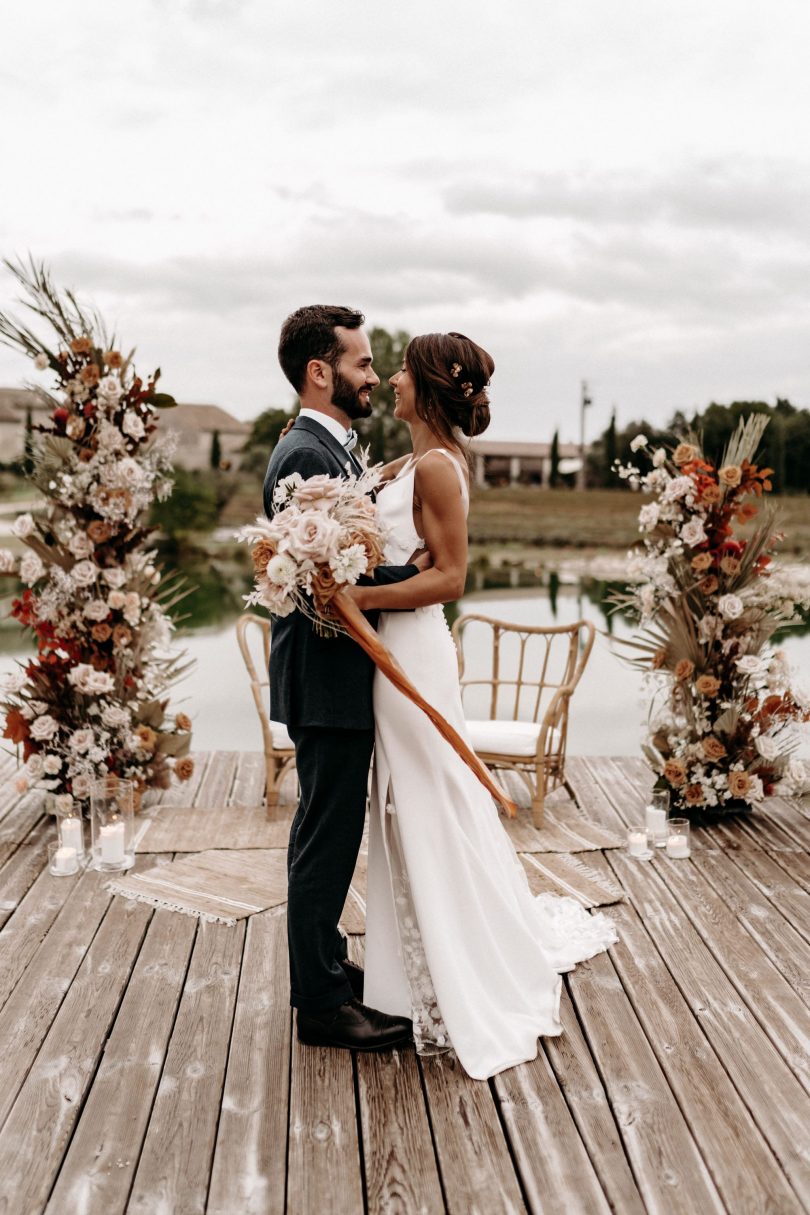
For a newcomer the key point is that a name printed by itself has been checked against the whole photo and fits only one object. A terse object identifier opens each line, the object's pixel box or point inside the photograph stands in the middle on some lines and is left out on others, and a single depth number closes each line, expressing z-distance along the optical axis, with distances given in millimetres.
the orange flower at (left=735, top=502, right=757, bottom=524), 4720
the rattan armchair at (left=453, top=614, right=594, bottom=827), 4777
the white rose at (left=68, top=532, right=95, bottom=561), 4664
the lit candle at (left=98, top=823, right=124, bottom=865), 4059
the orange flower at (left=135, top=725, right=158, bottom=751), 4809
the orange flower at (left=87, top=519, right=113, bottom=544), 4672
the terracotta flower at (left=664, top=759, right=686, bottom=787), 4695
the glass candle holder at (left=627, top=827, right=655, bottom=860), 4273
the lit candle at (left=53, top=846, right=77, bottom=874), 3990
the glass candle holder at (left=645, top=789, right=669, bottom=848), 4414
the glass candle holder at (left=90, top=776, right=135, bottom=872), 4070
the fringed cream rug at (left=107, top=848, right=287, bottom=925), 3727
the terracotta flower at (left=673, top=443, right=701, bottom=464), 4656
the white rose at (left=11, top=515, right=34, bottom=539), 4598
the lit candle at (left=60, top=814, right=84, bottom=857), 4133
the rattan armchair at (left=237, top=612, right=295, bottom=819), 4902
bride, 2625
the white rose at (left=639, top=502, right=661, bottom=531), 4746
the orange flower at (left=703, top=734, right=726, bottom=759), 4672
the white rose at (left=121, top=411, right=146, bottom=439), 4629
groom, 2582
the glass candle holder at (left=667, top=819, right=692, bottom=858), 4262
